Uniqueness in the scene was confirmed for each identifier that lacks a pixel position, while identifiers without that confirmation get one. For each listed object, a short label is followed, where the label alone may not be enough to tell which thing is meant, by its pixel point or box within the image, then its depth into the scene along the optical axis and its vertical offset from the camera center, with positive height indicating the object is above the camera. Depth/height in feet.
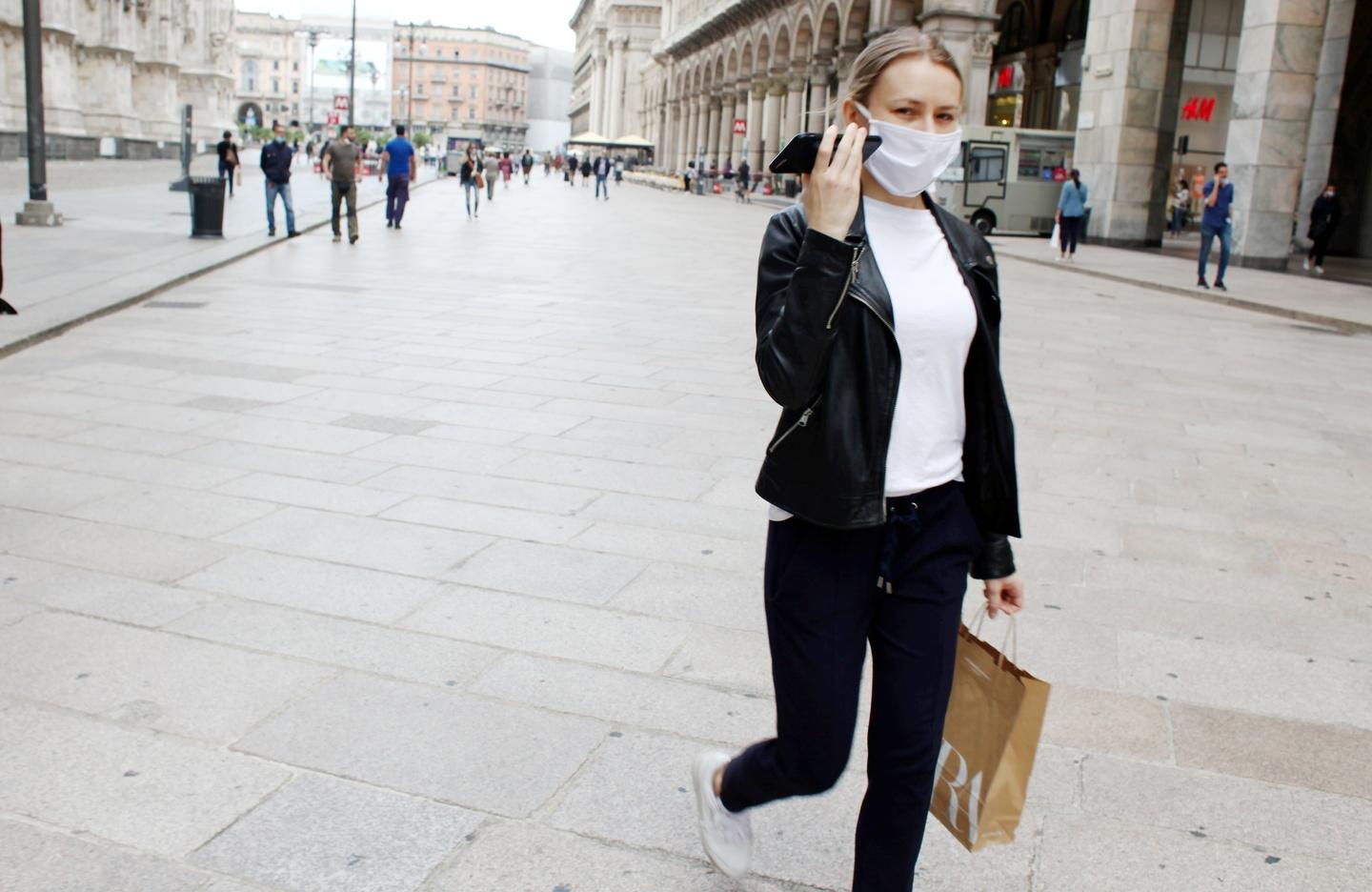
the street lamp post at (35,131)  56.70 +0.26
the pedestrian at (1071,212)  75.72 -0.86
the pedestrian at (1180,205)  107.45 -0.16
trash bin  59.67 -2.66
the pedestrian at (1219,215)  61.00 -0.46
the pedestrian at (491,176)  134.50 -1.36
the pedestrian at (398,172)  74.49 -0.84
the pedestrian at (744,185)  165.58 -0.92
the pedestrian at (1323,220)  73.05 -0.52
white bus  100.53 +1.05
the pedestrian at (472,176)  100.24 -1.11
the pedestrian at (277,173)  63.21 -1.13
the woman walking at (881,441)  7.56 -1.52
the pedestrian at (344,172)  66.08 -0.90
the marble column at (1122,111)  84.02 +5.67
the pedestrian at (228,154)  89.97 -0.48
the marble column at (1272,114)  69.46 +4.96
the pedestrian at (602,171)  168.55 -0.15
